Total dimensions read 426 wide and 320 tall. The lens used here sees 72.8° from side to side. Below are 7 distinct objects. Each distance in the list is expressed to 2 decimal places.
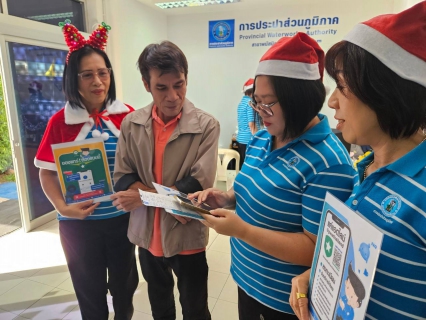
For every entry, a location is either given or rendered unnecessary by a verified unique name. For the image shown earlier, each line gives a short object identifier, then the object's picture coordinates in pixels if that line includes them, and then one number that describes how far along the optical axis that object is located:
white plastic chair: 5.02
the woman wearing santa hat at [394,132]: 0.60
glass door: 3.27
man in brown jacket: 1.30
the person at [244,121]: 4.33
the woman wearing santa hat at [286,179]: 0.90
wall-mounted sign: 5.62
